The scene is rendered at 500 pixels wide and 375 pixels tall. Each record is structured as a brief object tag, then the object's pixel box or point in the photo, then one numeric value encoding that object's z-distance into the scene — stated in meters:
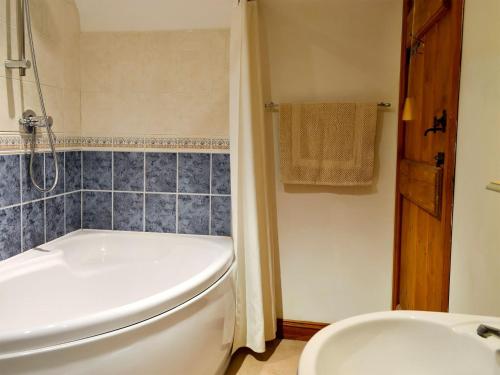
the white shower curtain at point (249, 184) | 2.23
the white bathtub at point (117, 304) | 1.32
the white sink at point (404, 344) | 0.90
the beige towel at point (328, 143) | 2.46
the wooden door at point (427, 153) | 1.52
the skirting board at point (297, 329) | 2.69
